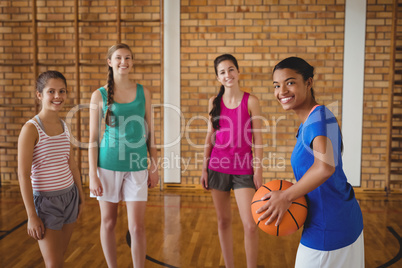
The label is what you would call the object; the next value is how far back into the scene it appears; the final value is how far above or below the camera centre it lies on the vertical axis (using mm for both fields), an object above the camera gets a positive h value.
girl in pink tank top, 2602 -245
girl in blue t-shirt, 1334 -248
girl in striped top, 1982 -317
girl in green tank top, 2479 -193
